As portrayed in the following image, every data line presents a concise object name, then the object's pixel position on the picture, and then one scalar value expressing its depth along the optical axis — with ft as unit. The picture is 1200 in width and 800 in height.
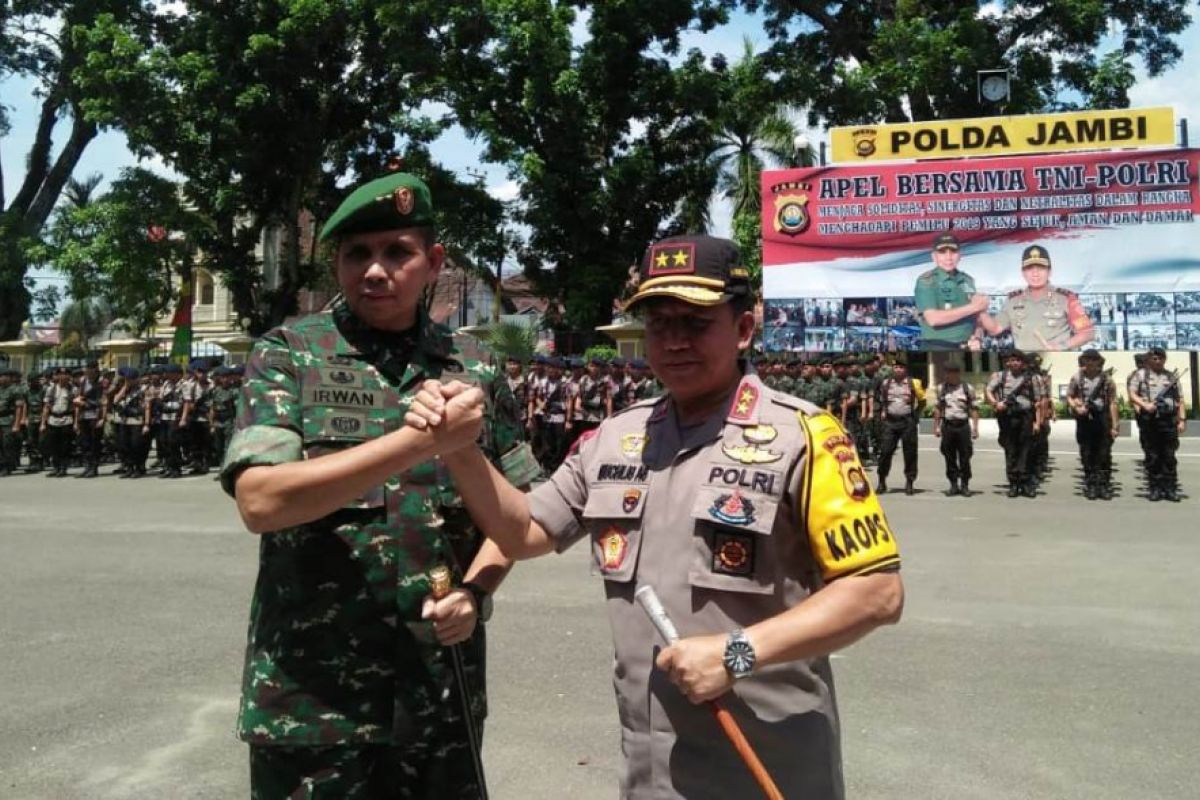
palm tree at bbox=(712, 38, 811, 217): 83.92
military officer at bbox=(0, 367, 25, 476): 55.62
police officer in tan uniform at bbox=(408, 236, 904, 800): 5.42
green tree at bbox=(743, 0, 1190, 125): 78.12
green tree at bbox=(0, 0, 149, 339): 75.51
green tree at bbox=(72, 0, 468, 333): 67.51
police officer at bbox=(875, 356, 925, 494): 39.63
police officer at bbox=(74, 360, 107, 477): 54.08
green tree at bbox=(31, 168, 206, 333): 70.03
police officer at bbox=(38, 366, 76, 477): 54.03
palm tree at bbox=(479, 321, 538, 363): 70.64
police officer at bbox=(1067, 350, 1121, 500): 38.17
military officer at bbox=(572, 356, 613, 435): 51.50
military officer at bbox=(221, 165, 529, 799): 6.29
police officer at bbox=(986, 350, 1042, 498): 38.37
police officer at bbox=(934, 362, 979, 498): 38.70
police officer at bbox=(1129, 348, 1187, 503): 36.78
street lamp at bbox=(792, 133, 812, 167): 73.80
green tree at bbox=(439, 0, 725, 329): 71.82
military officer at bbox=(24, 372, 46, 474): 56.95
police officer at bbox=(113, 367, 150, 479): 51.75
